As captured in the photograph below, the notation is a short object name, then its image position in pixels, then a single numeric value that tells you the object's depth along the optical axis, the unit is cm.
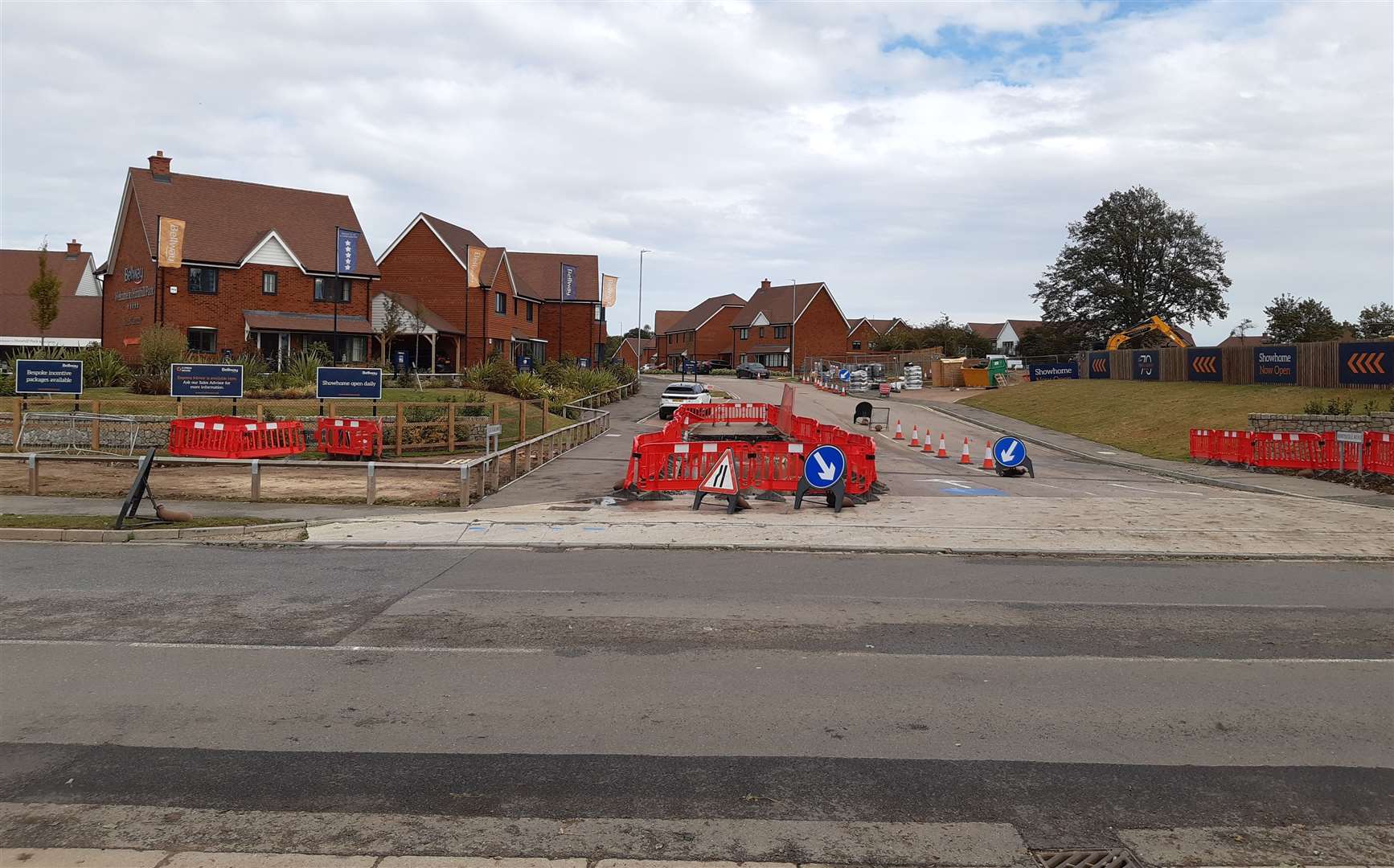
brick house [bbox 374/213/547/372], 5519
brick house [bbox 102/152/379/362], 4506
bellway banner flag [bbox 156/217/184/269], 4275
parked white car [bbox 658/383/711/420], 4622
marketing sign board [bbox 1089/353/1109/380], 5247
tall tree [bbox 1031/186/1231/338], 8175
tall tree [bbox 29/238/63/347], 3941
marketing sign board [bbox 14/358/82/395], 2597
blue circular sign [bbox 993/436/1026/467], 2419
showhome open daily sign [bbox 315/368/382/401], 2611
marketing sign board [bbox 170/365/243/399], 2600
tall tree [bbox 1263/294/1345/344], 6931
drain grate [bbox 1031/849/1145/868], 455
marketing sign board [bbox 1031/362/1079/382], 5703
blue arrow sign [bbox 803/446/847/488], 1728
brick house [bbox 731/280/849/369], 9481
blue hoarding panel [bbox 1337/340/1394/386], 3045
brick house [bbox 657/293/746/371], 10756
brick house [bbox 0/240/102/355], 5038
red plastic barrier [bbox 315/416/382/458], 2472
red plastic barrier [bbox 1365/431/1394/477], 2122
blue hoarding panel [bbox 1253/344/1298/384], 3547
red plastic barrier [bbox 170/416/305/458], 2317
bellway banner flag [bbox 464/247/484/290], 5250
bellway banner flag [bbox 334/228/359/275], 4716
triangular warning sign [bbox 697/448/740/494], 1698
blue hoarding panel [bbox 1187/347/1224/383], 4059
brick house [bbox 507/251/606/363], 6825
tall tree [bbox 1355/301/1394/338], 6147
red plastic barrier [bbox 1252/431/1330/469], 2342
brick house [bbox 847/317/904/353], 10381
